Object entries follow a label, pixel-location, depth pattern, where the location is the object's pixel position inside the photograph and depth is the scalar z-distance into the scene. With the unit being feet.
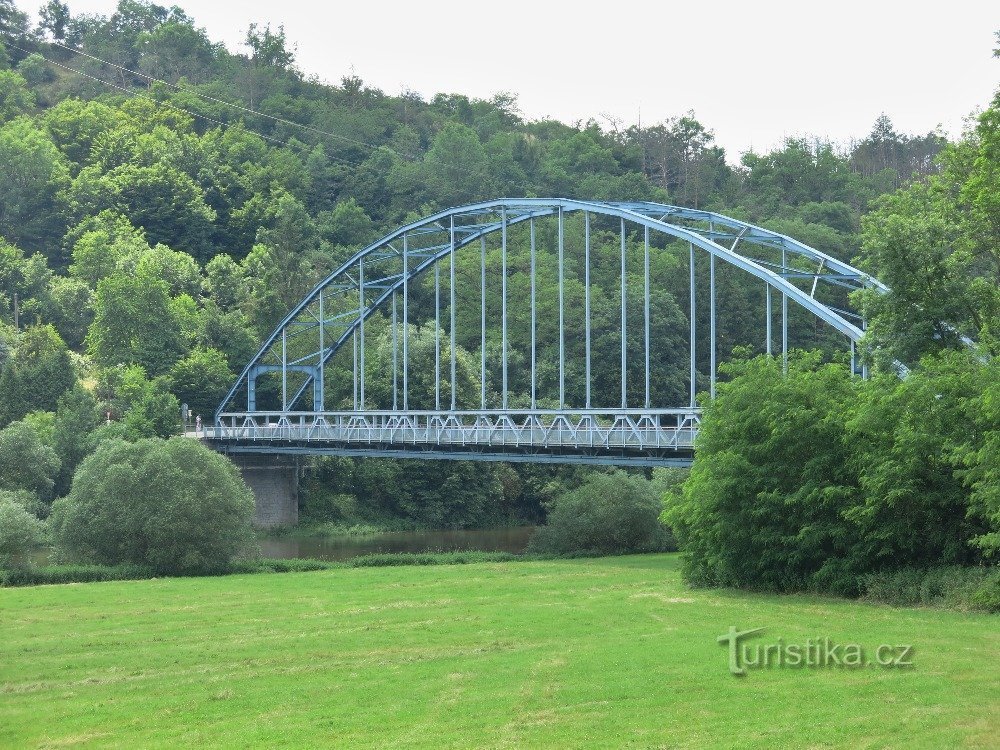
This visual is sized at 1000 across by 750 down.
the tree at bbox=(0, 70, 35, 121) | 462.19
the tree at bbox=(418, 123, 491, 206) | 404.77
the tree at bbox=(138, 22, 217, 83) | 554.46
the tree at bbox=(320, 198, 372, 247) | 379.96
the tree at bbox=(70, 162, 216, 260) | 376.27
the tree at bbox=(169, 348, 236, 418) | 282.97
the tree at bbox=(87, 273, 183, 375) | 293.23
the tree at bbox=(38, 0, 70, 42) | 608.60
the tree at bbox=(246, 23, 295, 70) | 550.36
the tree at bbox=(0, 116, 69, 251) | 384.68
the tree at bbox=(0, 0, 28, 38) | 577.02
